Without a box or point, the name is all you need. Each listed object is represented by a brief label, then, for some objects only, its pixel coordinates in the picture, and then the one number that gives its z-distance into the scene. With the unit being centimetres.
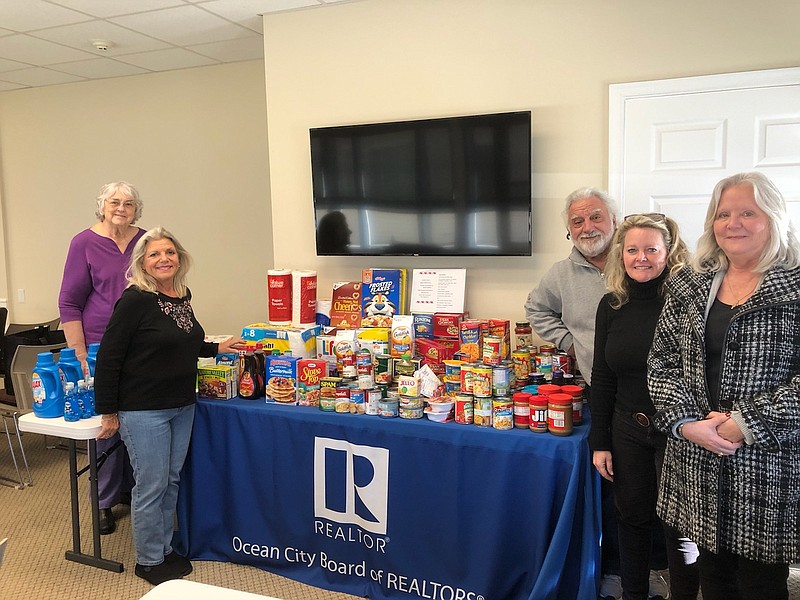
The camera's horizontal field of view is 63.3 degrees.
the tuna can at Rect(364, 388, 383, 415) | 254
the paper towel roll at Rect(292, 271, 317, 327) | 325
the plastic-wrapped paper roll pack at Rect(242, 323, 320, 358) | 293
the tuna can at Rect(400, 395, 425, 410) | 247
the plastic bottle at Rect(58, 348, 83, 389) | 268
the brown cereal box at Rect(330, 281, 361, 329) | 329
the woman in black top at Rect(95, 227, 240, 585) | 249
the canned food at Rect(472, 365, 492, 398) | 235
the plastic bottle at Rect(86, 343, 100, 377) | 275
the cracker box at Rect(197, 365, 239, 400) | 281
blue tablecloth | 222
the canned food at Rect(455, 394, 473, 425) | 239
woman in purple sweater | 306
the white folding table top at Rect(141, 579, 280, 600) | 116
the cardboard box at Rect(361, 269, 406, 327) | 329
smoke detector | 389
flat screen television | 310
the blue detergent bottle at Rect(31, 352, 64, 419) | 268
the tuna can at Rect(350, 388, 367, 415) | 257
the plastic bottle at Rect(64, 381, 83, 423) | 265
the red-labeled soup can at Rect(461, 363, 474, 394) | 239
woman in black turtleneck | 197
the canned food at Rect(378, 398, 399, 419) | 250
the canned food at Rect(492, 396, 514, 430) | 232
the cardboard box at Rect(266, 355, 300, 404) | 273
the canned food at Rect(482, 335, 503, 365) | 251
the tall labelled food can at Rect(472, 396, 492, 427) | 236
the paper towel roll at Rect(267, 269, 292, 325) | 324
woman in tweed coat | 161
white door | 271
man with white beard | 244
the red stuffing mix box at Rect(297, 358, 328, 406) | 269
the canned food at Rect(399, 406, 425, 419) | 247
